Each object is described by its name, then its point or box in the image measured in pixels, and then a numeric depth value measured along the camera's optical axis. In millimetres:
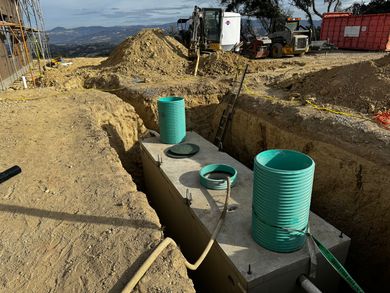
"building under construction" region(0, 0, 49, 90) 14779
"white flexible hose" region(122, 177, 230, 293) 3086
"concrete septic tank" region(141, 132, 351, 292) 4098
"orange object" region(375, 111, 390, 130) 6034
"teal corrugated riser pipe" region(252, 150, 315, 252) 3742
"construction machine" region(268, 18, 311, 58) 18270
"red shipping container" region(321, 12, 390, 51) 19141
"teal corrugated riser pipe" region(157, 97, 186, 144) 7719
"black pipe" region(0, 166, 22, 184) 5004
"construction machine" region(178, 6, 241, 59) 16438
